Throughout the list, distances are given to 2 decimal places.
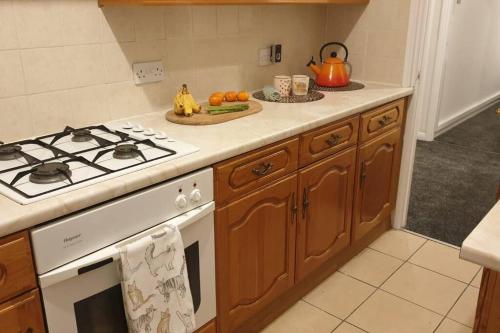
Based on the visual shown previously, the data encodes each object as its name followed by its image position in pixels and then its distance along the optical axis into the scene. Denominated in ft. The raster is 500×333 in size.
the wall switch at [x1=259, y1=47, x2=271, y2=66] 7.84
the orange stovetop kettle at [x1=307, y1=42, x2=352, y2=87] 8.11
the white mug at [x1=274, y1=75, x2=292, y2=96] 7.43
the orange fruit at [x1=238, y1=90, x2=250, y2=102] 6.95
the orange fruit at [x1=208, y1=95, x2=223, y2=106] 6.67
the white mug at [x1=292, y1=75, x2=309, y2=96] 7.48
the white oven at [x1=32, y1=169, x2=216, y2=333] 3.73
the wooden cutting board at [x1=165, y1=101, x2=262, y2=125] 5.90
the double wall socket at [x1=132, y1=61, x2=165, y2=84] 6.14
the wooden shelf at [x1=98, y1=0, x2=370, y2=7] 5.22
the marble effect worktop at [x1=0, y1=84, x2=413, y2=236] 3.59
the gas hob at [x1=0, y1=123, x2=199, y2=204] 3.93
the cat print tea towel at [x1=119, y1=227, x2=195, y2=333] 4.15
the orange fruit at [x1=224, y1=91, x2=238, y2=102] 6.93
